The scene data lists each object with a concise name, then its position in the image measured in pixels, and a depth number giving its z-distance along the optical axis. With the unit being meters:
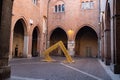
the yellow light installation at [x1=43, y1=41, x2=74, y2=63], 8.50
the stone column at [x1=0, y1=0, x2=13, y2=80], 3.18
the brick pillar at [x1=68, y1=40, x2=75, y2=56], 13.66
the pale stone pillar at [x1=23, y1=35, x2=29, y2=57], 10.72
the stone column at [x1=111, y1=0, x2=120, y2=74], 4.58
